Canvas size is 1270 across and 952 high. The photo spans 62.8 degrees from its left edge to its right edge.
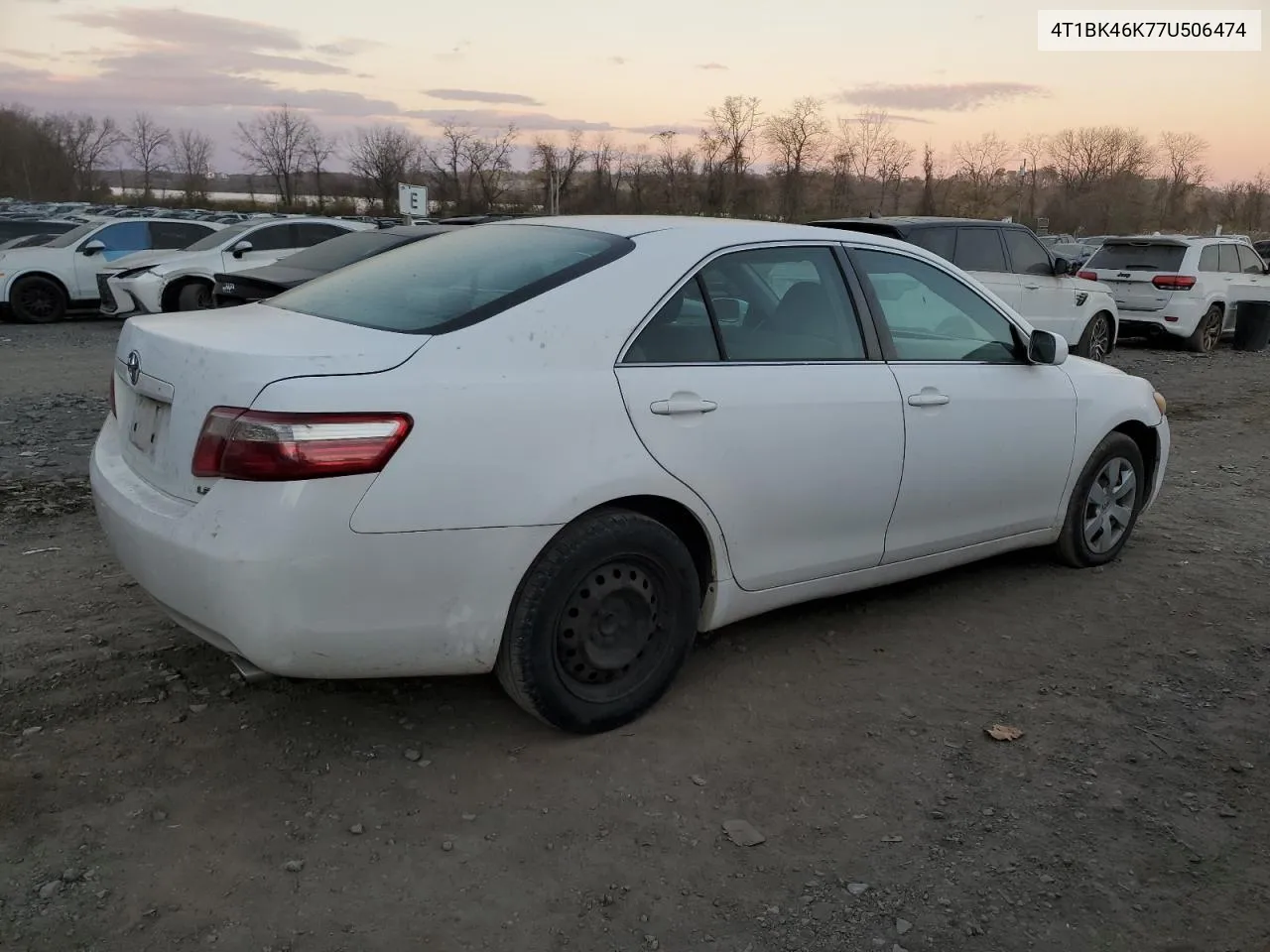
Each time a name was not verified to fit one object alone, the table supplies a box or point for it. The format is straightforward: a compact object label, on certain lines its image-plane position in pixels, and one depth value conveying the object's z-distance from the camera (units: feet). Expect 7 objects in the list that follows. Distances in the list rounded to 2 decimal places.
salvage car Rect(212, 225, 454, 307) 30.42
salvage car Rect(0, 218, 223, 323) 50.11
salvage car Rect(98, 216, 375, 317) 44.70
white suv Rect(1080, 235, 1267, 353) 47.57
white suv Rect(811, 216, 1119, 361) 34.99
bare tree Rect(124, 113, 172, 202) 237.66
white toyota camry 8.86
